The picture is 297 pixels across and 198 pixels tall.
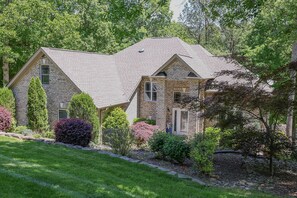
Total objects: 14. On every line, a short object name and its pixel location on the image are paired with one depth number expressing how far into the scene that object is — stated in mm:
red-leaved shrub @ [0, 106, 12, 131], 15953
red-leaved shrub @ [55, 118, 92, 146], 12016
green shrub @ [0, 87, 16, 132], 20562
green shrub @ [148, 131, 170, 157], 10086
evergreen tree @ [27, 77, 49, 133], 20109
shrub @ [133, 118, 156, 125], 22531
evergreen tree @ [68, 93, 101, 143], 17906
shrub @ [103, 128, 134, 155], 10195
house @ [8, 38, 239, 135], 20219
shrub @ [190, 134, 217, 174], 8477
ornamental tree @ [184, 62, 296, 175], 8383
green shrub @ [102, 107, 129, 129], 19695
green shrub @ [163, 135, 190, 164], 9539
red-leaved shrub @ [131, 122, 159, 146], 15398
